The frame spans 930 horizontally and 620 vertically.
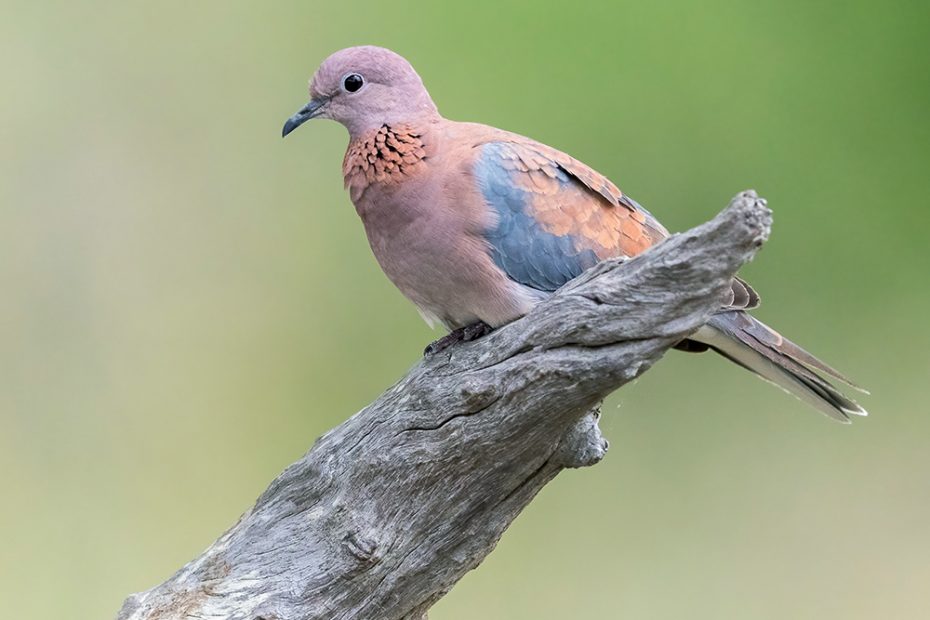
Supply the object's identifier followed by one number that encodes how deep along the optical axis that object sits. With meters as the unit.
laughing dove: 4.73
